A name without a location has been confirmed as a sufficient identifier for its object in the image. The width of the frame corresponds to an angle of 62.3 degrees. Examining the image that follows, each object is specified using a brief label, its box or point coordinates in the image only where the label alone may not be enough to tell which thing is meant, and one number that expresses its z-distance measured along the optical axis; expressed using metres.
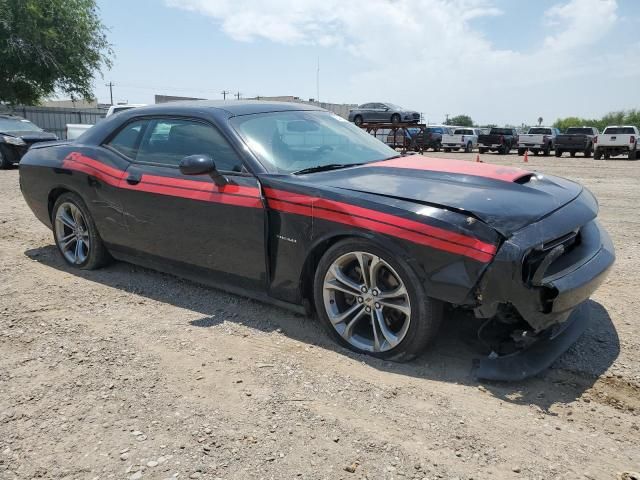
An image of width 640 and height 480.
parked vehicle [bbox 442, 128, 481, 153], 31.52
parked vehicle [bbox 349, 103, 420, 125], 25.95
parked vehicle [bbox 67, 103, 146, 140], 14.59
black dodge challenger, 2.72
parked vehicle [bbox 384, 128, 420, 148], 25.91
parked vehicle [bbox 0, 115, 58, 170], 13.96
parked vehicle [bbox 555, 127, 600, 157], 26.73
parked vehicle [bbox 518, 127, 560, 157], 28.44
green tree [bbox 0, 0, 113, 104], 22.98
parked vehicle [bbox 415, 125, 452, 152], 31.42
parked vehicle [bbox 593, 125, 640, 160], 24.28
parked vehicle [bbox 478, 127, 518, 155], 29.48
